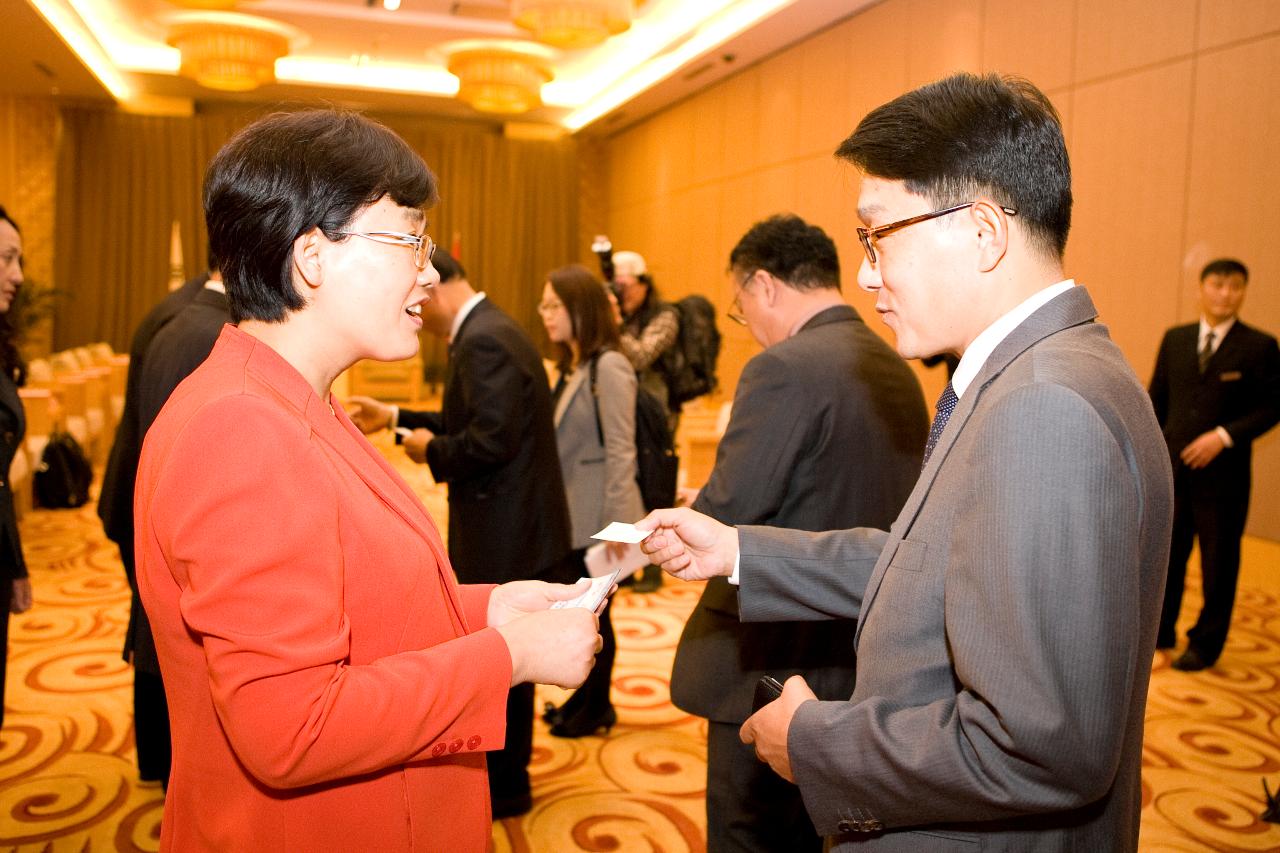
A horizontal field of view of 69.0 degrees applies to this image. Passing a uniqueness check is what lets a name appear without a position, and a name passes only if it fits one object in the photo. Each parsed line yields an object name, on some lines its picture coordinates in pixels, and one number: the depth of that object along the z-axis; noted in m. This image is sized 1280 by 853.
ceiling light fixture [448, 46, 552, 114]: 9.23
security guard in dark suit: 4.32
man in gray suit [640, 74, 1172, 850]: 0.95
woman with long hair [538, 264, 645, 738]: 3.48
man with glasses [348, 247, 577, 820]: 2.89
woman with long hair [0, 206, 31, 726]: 2.49
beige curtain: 12.12
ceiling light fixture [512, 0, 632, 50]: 7.28
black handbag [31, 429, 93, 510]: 6.55
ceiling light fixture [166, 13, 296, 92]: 8.73
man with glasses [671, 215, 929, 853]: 2.08
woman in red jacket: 1.00
